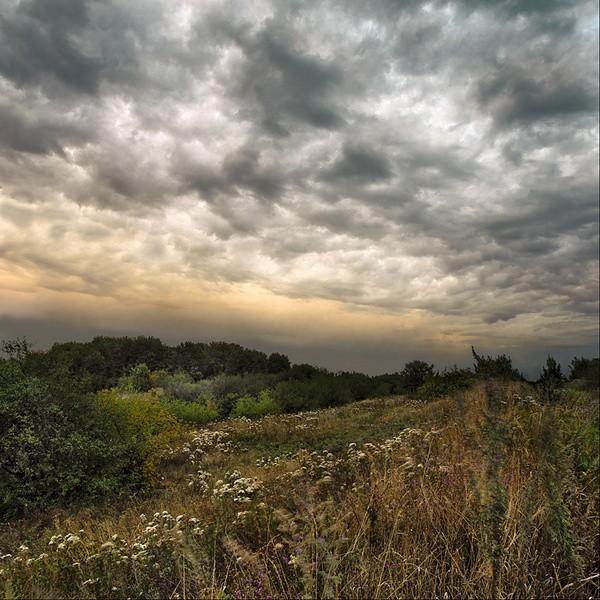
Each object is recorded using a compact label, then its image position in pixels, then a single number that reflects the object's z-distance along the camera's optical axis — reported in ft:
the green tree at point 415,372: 92.84
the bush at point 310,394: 88.38
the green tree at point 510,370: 63.00
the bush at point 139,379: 105.18
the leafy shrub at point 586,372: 70.33
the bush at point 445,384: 65.83
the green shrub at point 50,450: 35.60
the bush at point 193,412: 78.12
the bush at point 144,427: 42.88
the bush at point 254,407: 81.82
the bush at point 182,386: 95.25
